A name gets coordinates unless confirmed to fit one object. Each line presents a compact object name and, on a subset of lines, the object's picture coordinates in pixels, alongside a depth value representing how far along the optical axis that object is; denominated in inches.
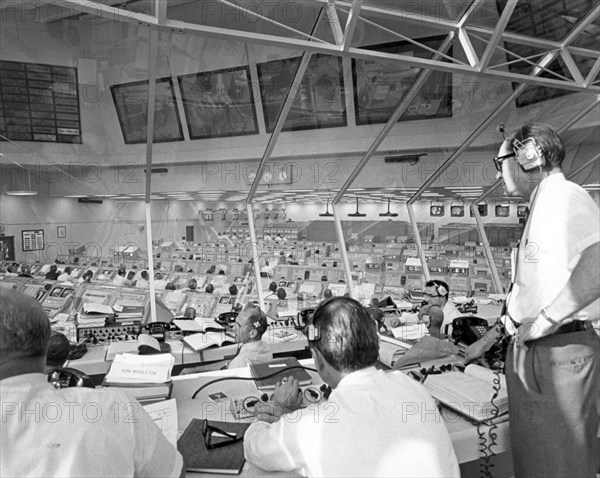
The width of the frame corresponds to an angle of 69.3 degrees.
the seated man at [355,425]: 39.0
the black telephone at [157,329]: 137.4
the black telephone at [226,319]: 153.9
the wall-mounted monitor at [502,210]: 240.2
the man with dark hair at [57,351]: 77.9
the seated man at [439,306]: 120.4
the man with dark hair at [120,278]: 179.6
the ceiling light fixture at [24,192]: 165.8
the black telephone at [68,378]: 58.2
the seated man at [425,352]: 81.6
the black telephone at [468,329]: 96.4
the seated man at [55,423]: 35.6
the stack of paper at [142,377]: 63.1
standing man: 50.8
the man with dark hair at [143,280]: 176.1
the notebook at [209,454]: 47.9
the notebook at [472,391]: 57.1
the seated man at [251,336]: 97.3
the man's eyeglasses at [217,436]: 51.9
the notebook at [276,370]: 72.5
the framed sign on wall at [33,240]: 170.1
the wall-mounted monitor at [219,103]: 154.6
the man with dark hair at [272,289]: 189.5
